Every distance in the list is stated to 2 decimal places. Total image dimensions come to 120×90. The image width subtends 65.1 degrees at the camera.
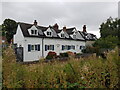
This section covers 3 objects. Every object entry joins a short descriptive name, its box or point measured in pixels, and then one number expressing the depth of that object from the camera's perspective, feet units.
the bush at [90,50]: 52.90
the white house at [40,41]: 43.19
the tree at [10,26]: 78.53
